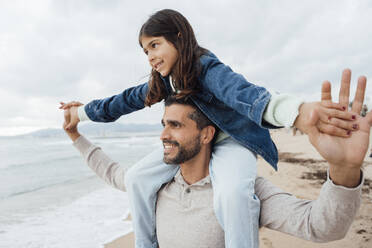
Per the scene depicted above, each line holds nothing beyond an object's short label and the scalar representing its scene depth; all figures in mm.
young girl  1380
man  1083
